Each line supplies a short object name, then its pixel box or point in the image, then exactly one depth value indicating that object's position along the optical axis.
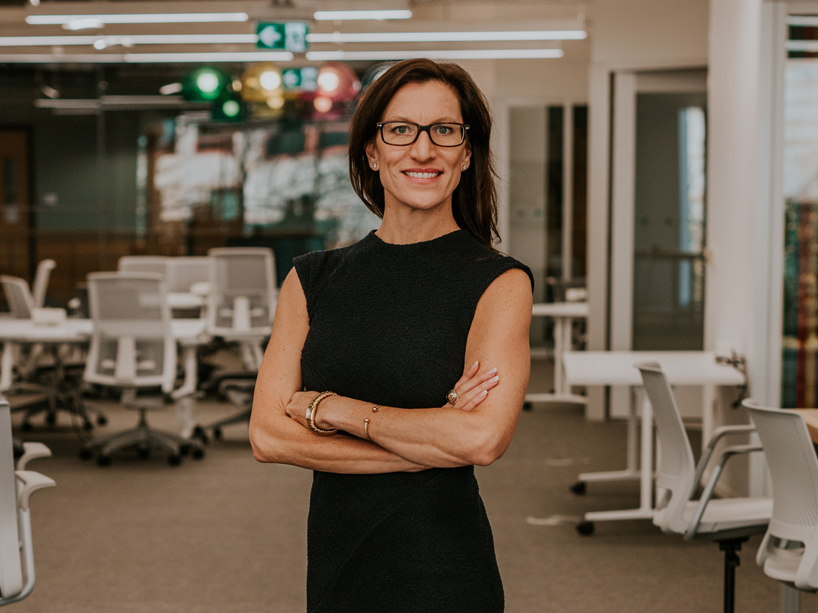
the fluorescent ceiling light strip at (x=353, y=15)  9.16
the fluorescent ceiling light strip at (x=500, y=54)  10.82
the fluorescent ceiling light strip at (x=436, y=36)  9.87
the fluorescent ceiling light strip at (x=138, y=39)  11.16
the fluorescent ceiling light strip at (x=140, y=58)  12.09
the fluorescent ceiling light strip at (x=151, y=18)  9.38
